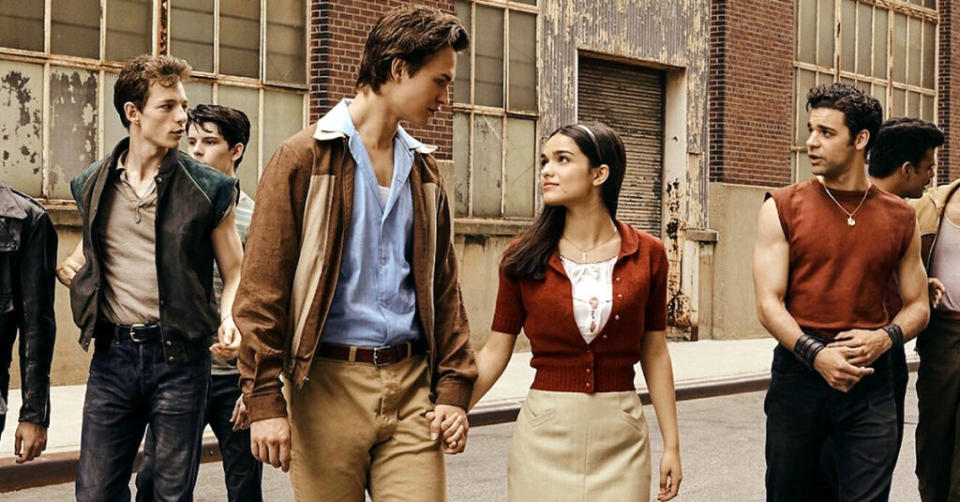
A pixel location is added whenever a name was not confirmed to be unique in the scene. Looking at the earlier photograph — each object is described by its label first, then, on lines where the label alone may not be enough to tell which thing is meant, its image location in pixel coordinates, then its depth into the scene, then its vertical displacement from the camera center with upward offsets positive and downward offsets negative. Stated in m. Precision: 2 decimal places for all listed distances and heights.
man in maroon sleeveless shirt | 5.21 -0.22
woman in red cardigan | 4.24 -0.28
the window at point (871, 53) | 21.77 +3.15
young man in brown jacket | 3.82 -0.17
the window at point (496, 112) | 16.50 +1.52
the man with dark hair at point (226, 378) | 5.89 -0.60
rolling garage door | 18.41 +1.67
